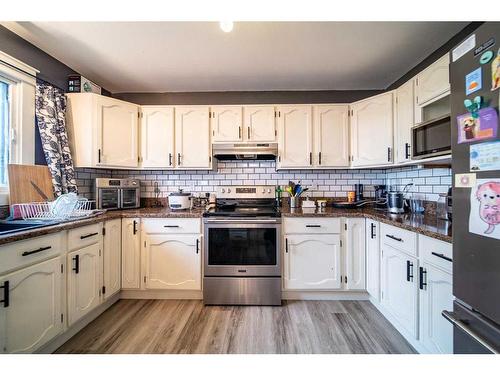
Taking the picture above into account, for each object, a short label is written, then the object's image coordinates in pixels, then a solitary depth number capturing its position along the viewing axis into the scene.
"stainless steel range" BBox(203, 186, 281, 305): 2.18
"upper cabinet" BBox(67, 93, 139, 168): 2.25
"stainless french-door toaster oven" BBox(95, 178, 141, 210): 2.33
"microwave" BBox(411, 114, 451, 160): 1.44
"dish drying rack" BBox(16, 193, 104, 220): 1.67
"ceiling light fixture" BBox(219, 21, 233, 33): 1.56
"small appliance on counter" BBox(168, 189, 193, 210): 2.46
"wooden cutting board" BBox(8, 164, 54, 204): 1.69
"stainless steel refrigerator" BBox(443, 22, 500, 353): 0.81
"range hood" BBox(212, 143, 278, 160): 2.55
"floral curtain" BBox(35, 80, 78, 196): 1.97
